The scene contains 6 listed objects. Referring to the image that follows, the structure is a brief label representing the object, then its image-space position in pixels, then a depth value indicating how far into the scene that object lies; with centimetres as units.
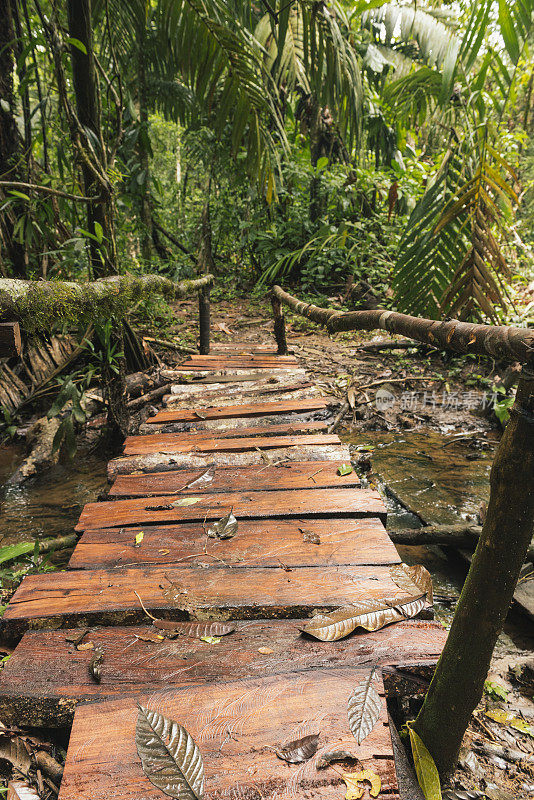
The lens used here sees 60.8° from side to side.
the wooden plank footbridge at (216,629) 98
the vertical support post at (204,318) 524
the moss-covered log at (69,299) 195
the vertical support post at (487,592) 88
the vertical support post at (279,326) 508
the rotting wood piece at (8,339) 150
